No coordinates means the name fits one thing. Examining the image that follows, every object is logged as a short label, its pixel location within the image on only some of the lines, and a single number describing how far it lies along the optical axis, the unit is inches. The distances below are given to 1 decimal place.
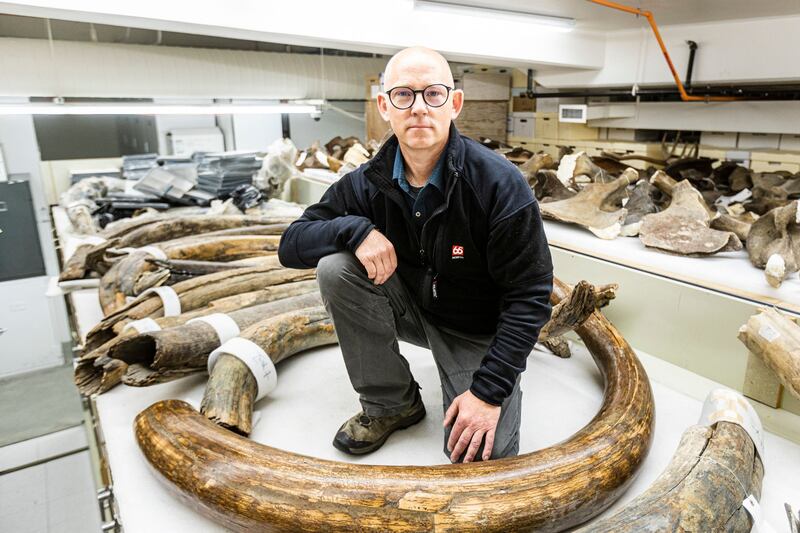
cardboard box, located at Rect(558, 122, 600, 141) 218.8
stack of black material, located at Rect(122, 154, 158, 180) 233.6
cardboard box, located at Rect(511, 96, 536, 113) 230.8
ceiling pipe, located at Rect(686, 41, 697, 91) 157.9
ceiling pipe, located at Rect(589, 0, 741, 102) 139.3
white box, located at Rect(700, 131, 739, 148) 181.9
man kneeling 58.5
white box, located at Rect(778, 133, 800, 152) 163.9
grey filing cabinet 204.8
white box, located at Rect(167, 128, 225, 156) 274.8
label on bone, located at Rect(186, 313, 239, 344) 85.4
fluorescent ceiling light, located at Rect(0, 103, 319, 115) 133.8
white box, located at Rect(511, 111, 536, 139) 230.5
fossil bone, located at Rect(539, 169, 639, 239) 112.7
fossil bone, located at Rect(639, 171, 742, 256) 96.3
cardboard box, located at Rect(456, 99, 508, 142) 226.5
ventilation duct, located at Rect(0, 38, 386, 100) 182.2
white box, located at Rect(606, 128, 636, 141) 209.3
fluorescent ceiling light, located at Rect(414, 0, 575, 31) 137.8
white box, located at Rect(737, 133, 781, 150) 170.6
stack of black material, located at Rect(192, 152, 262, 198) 202.4
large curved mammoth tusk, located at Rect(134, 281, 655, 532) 50.3
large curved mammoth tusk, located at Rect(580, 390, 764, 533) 45.7
